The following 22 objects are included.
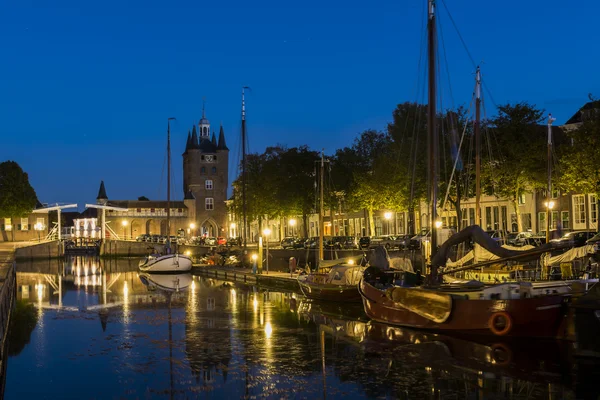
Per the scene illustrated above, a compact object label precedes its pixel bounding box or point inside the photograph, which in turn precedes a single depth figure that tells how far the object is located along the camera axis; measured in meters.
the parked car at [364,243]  63.27
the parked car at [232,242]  88.31
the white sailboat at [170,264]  69.44
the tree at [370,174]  71.44
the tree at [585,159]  48.76
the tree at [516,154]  55.88
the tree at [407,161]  63.59
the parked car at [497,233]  52.66
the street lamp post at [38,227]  122.06
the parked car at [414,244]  44.53
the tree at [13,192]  110.94
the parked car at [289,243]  80.21
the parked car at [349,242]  68.06
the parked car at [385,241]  61.56
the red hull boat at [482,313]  24.77
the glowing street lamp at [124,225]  142.96
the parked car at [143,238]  116.00
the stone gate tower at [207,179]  153.00
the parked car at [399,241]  59.36
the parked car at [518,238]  49.22
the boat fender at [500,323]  25.02
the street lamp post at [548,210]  40.56
